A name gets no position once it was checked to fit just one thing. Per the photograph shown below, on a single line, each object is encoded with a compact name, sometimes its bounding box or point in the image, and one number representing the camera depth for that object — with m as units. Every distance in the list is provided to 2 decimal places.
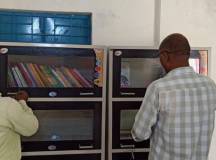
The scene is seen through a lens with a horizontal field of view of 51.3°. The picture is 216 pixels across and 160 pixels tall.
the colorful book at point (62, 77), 1.54
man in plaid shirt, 1.17
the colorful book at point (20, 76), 1.50
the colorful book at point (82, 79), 1.55
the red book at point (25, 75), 1.51
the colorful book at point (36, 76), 1.51
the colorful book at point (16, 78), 1.50
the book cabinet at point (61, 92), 1.49
